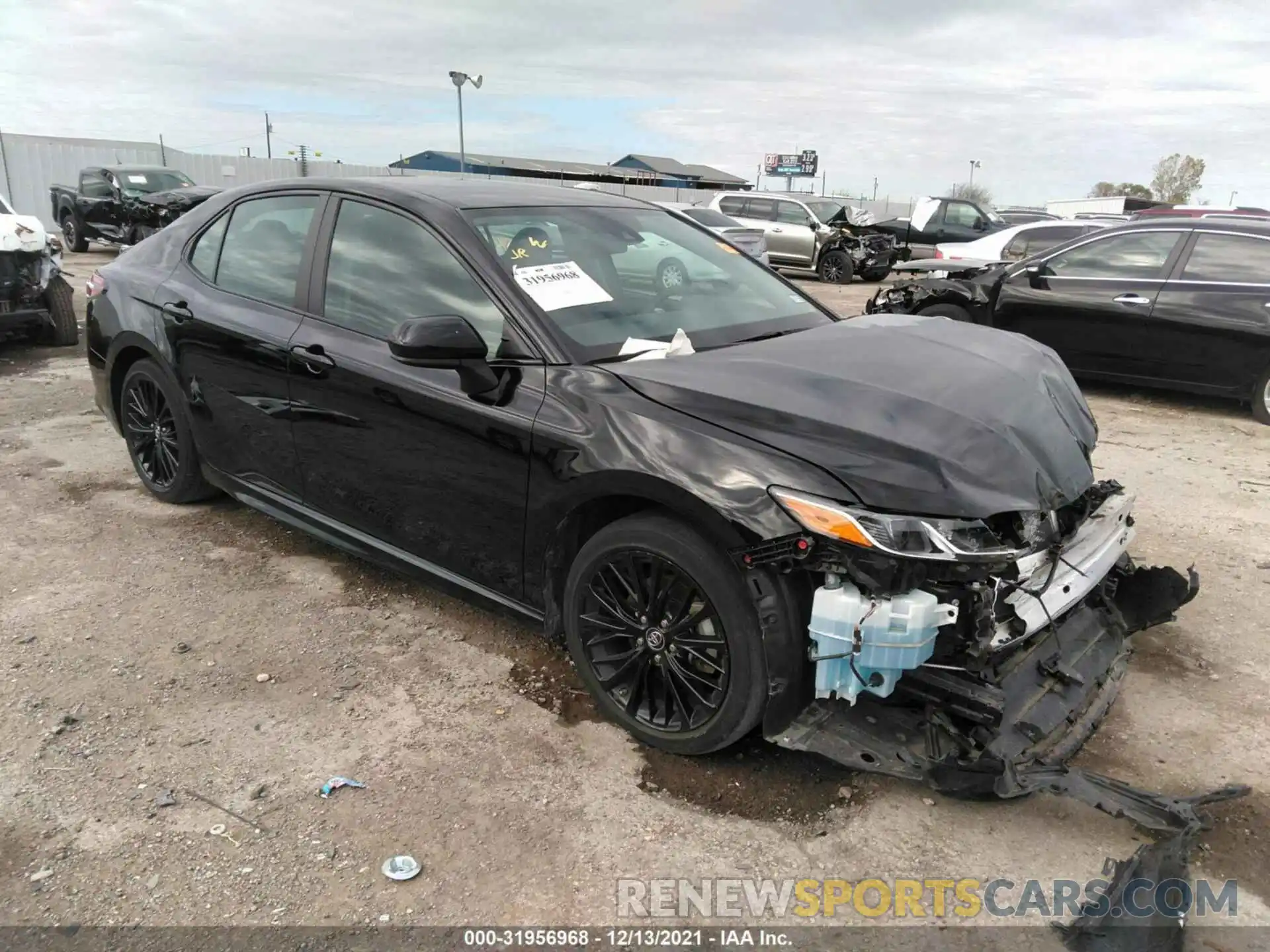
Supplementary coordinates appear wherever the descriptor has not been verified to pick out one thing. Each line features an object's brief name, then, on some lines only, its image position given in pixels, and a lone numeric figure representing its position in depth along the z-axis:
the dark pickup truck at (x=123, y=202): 16.39
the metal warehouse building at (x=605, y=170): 48.06
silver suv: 18.34
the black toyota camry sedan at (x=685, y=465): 2.34
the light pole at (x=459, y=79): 23.30
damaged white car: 8.05
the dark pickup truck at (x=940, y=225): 19.69
